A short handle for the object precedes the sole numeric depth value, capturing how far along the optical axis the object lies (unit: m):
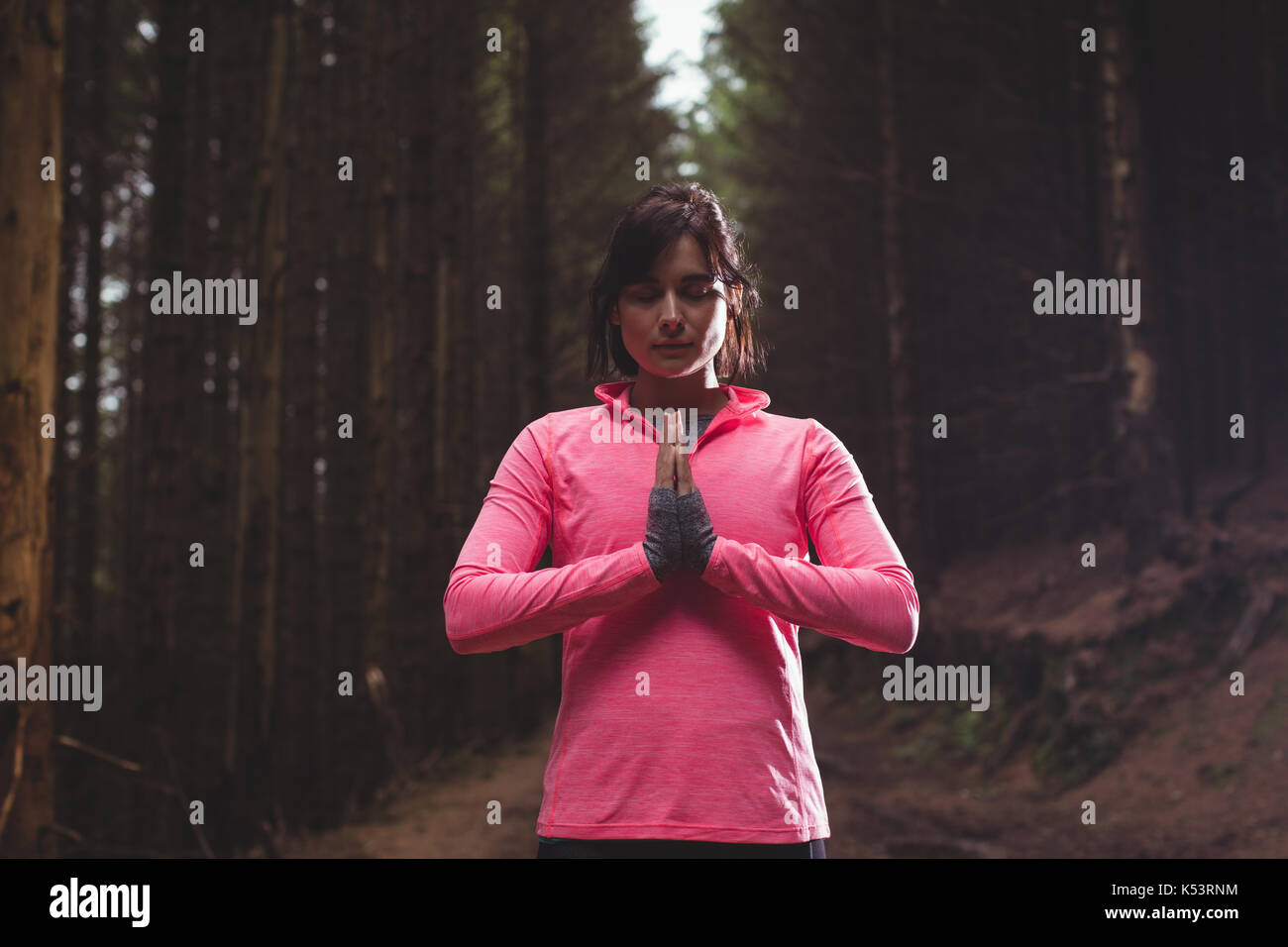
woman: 2.07
